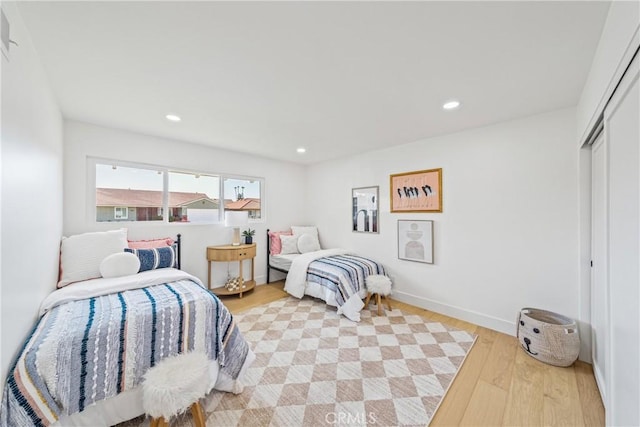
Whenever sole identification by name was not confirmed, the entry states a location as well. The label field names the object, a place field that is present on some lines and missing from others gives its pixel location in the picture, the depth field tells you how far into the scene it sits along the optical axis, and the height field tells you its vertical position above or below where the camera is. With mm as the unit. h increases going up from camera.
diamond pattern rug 1540 -1289
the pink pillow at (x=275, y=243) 4188 -527
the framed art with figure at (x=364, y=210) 3750 +62
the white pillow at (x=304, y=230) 4445 -316
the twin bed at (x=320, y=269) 2961 -797
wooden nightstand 3447 -619
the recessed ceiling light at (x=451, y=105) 2121 +1010
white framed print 3135 -364
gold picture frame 3078 +314
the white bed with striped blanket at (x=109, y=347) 1141 -785
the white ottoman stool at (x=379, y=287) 3000 -931
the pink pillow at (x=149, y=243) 2768 -361
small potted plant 3918 -389
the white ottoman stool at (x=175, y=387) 1177 -890
